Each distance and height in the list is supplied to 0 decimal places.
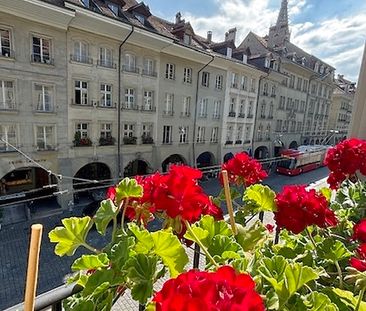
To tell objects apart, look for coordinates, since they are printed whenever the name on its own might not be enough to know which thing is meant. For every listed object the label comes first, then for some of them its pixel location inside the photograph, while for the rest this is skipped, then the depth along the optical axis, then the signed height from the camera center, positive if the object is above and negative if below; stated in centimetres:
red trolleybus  2272 -349
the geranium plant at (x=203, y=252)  56 -46
